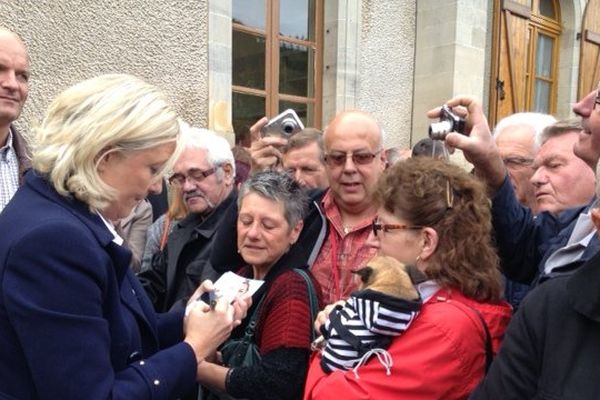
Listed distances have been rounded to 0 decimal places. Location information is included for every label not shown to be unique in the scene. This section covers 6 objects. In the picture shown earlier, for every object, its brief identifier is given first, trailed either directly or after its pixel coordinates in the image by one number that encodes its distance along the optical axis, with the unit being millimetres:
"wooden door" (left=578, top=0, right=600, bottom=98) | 9297
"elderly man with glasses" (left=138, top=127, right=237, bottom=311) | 2576
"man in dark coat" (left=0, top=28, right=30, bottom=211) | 2676
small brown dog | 1478
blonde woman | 1212
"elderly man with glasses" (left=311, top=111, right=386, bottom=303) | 2271
